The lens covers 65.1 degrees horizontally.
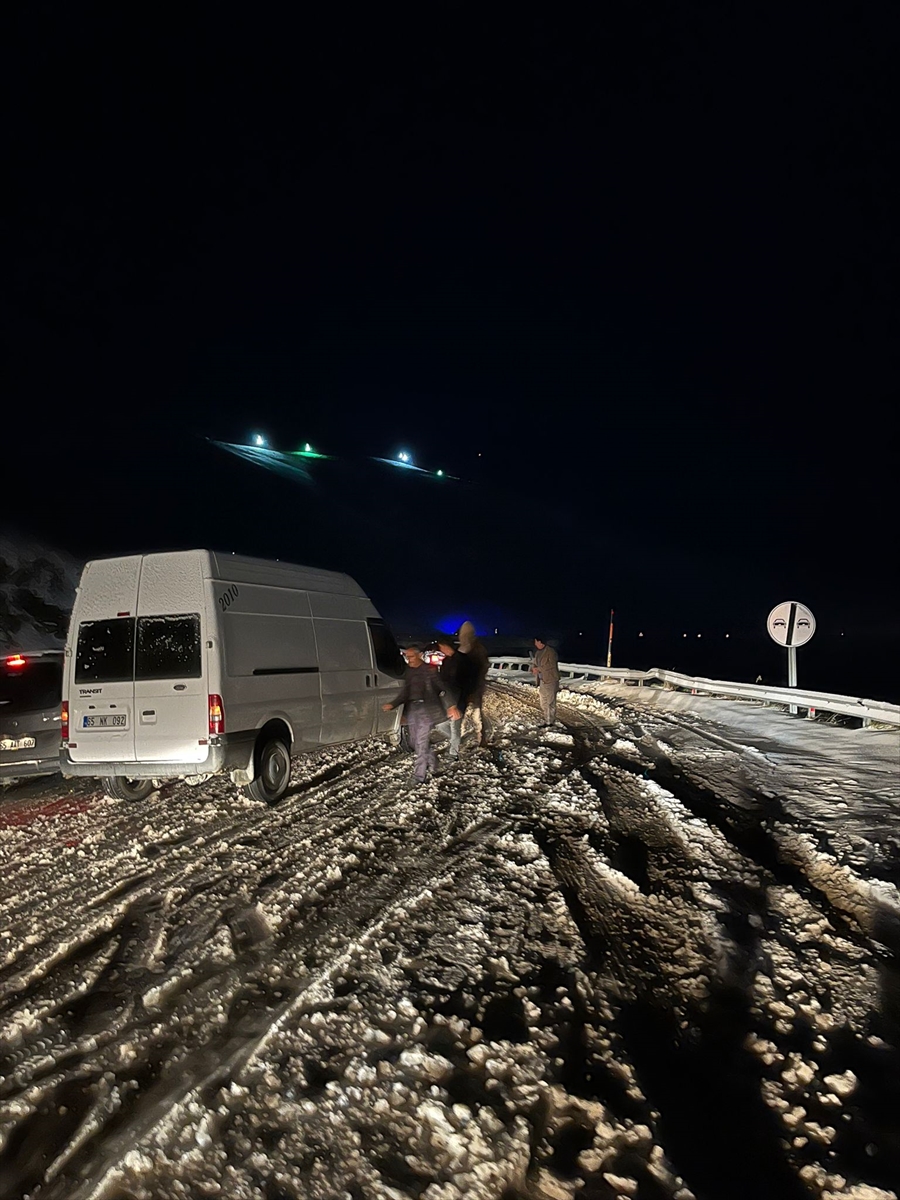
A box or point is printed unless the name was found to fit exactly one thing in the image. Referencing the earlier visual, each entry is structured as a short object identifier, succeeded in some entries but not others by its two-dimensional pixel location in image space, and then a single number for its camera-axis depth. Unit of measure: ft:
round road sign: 40.45
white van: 23.26
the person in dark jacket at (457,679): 32.48
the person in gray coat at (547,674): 41.98
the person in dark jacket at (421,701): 27.45
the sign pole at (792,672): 43.50
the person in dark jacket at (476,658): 34.45
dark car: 27.73
